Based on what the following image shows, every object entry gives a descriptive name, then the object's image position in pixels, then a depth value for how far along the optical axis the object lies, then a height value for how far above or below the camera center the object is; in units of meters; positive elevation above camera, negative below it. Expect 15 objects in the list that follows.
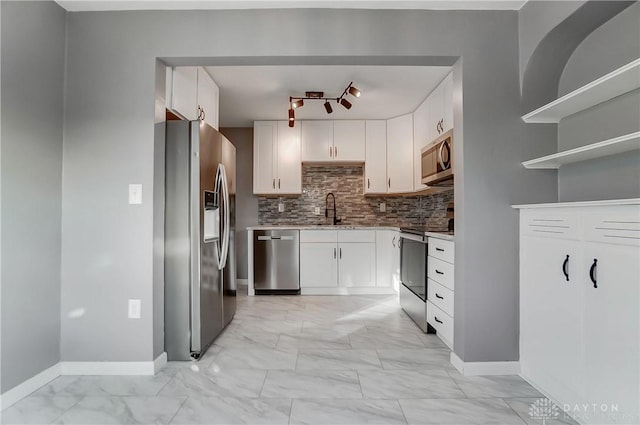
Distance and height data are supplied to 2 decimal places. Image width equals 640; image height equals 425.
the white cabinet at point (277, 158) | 4.86 +0.78
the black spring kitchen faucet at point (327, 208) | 5.20 +0.09
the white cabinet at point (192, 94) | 2.62 +1.00
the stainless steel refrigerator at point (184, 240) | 2.45 -0.18
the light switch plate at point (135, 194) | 2.26 +0.13
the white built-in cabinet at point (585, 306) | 1.42 -0.43
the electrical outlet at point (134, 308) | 2.26 -0.60
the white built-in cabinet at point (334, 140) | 4.86 +1.02
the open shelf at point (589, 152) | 1.53 +0.32
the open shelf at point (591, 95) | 1.50 +0.61
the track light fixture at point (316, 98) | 3.79 +1.28
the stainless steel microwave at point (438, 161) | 3.01 +0.50
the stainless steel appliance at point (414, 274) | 3.12 -0.58
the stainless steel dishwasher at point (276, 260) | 4.60 -0.60
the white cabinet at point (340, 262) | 4.62 -0.63
